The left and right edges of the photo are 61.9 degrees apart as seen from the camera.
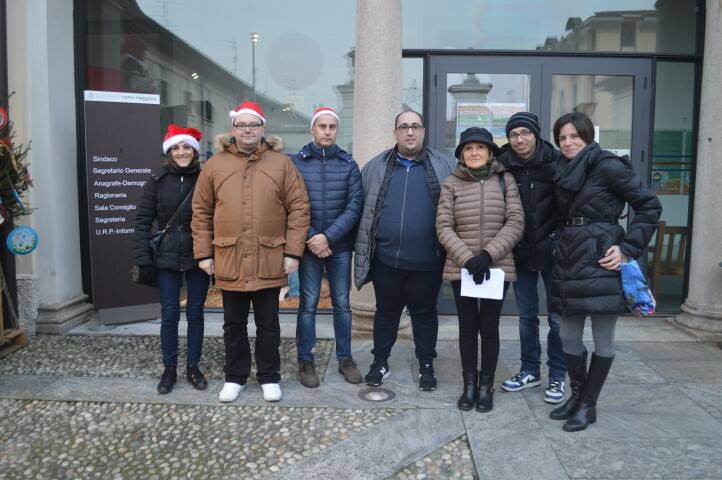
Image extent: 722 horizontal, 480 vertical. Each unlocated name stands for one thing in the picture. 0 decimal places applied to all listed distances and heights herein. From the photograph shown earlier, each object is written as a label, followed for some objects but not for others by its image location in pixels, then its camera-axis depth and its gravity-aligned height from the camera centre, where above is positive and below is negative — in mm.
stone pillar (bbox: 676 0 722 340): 5398 -197
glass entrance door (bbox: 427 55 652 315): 6066 +855
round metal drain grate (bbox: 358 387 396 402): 4043 -1476
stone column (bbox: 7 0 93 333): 5340 +324
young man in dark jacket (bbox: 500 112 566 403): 3816 -208
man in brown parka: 3801 -341
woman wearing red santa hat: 4031 -367
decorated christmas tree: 4607 -9
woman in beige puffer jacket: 3648 -283
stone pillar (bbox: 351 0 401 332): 5223 +902
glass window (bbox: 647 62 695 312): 6250 +69
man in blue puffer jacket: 4133 -308
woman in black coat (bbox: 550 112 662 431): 3316 -311
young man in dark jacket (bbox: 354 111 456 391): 3979 -385
